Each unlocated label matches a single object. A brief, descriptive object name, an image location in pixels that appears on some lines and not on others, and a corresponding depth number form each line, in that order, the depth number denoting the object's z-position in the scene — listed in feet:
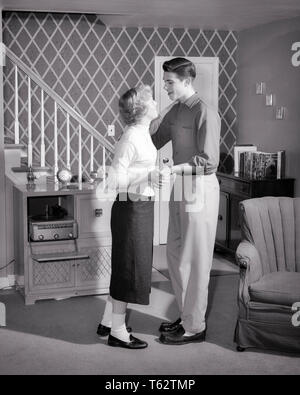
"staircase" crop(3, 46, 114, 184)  14.98
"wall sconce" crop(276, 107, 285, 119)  17.91
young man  10.70
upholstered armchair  10.85
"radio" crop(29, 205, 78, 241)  13.98
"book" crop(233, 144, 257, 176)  18.80
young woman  10.38
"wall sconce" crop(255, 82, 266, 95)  18.90
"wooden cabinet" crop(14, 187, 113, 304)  13.97
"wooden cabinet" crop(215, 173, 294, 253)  17.26
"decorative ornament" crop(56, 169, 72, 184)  14.57
